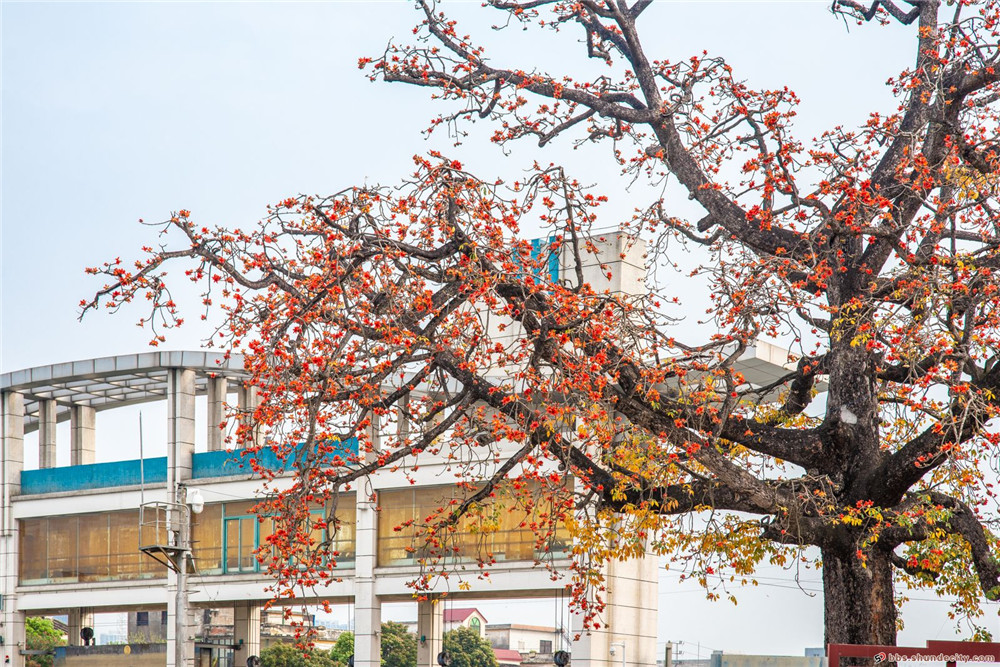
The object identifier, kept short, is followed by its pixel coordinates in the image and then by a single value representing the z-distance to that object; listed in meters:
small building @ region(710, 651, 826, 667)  23.08
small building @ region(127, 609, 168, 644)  85.81
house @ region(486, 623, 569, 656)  109.88
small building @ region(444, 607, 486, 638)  94.11
